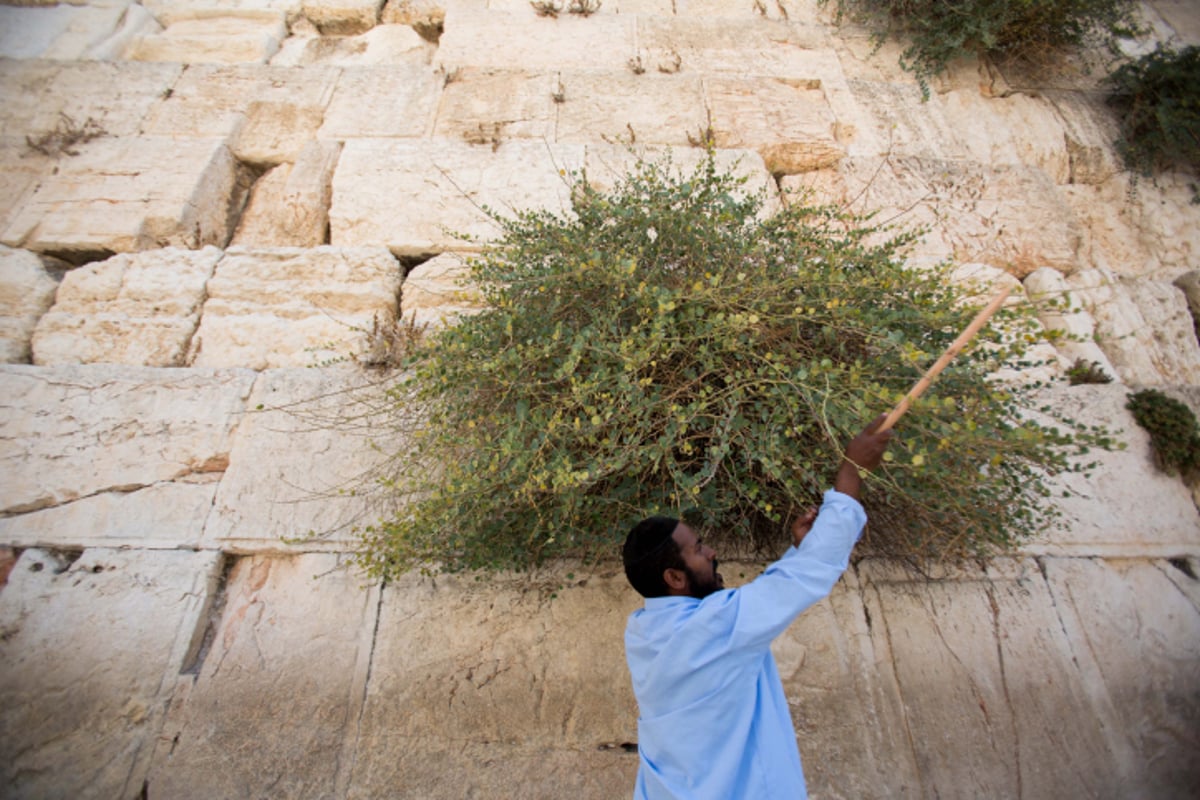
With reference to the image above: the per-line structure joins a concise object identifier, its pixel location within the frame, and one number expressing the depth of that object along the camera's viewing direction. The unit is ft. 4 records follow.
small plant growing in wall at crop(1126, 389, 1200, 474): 8.87
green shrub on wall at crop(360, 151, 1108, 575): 5.38
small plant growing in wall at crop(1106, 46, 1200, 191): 11.59
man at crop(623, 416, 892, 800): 4.35
